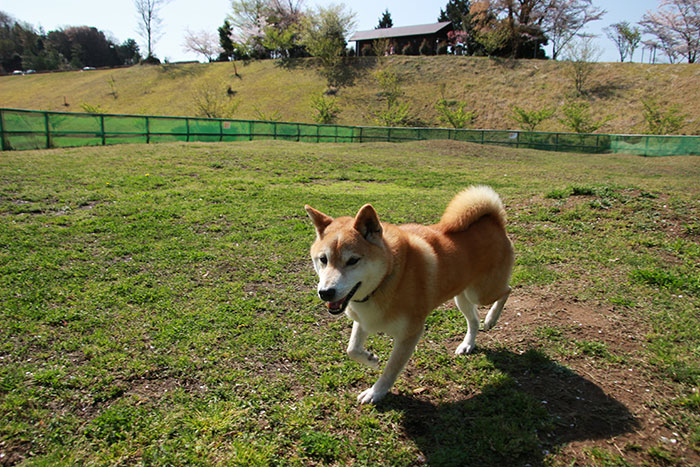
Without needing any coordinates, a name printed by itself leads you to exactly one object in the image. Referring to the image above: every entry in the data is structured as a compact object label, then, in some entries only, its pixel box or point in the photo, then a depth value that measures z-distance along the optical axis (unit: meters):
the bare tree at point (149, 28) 65.94
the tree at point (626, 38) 53.56
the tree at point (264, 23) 61.34
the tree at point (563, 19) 53.25
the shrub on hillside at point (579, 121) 34.19
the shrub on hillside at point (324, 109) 42.28
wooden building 61.53
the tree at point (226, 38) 66.44
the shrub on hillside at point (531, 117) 35.34
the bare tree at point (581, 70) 42.67
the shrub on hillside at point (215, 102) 40.66
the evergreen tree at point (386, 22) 77.88
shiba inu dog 2.95
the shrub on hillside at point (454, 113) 39.31
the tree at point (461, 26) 56.81
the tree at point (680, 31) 52.09
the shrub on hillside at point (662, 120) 31.87
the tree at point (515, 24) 51.94
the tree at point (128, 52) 89.50
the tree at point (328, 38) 53.50
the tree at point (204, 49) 75.69
